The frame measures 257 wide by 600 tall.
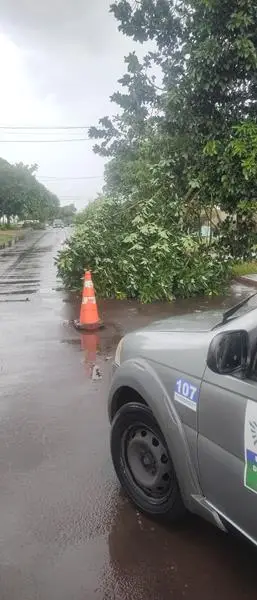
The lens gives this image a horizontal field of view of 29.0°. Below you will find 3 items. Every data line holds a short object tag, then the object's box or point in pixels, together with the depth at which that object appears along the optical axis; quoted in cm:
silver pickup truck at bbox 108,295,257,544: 212
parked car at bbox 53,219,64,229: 10119
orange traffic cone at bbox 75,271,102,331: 801
